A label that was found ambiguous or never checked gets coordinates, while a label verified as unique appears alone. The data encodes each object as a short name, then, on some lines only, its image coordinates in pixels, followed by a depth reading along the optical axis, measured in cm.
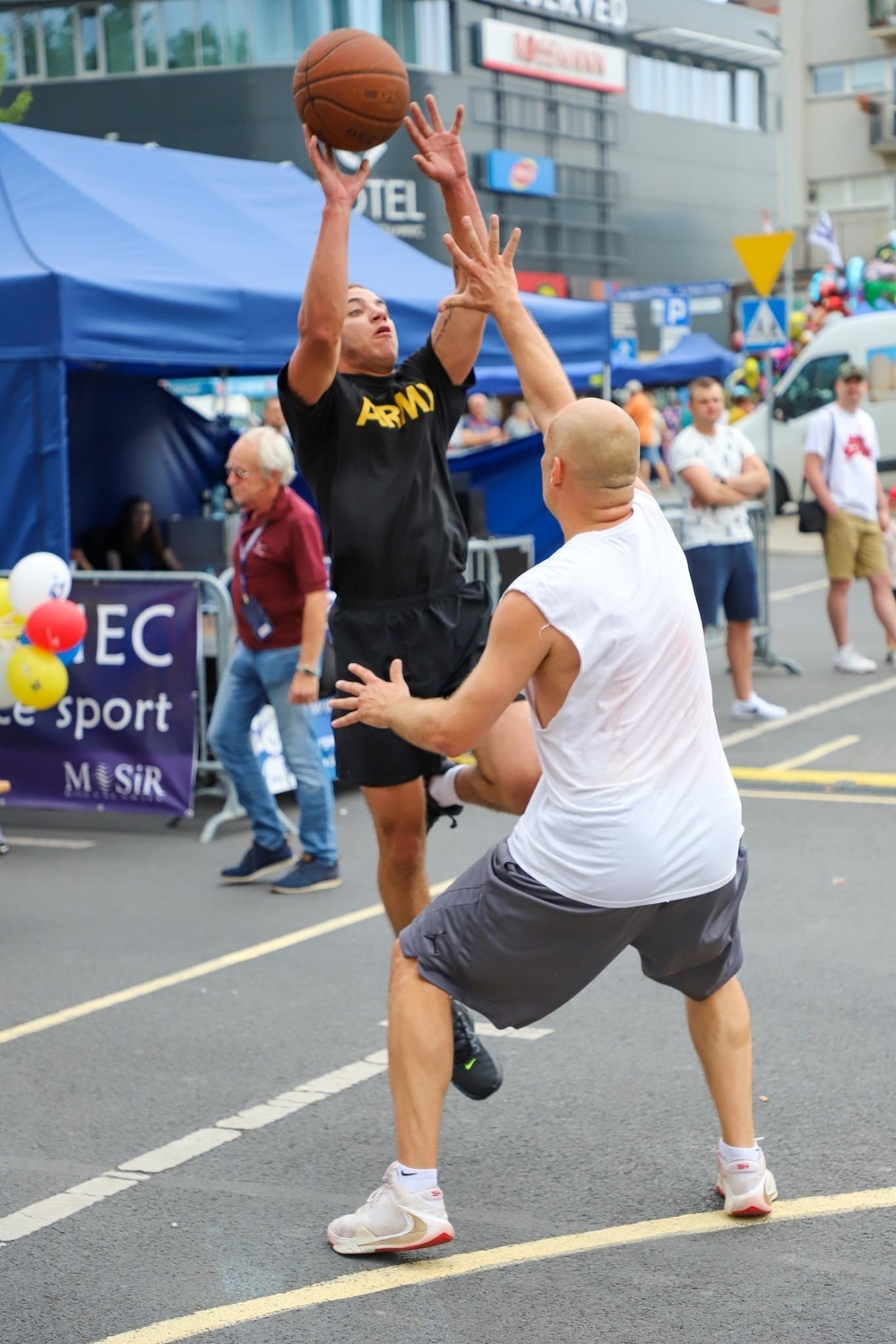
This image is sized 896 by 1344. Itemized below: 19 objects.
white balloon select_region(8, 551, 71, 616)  760
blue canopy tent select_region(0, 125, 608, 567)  912
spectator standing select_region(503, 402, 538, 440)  2986
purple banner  876
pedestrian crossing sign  1980
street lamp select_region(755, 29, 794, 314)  3282
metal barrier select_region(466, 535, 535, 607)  1066
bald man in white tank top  366
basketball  525
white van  2609
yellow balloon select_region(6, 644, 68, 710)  754
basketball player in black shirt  484
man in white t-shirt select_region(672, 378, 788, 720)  1121
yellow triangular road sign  1841
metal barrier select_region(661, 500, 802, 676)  1346
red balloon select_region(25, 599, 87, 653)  754
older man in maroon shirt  759
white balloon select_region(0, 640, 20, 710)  758
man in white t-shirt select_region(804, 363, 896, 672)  1281
